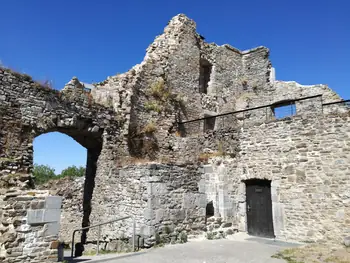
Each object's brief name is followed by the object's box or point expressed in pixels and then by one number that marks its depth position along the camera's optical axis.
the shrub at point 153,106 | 13.63
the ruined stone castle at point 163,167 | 8.59
